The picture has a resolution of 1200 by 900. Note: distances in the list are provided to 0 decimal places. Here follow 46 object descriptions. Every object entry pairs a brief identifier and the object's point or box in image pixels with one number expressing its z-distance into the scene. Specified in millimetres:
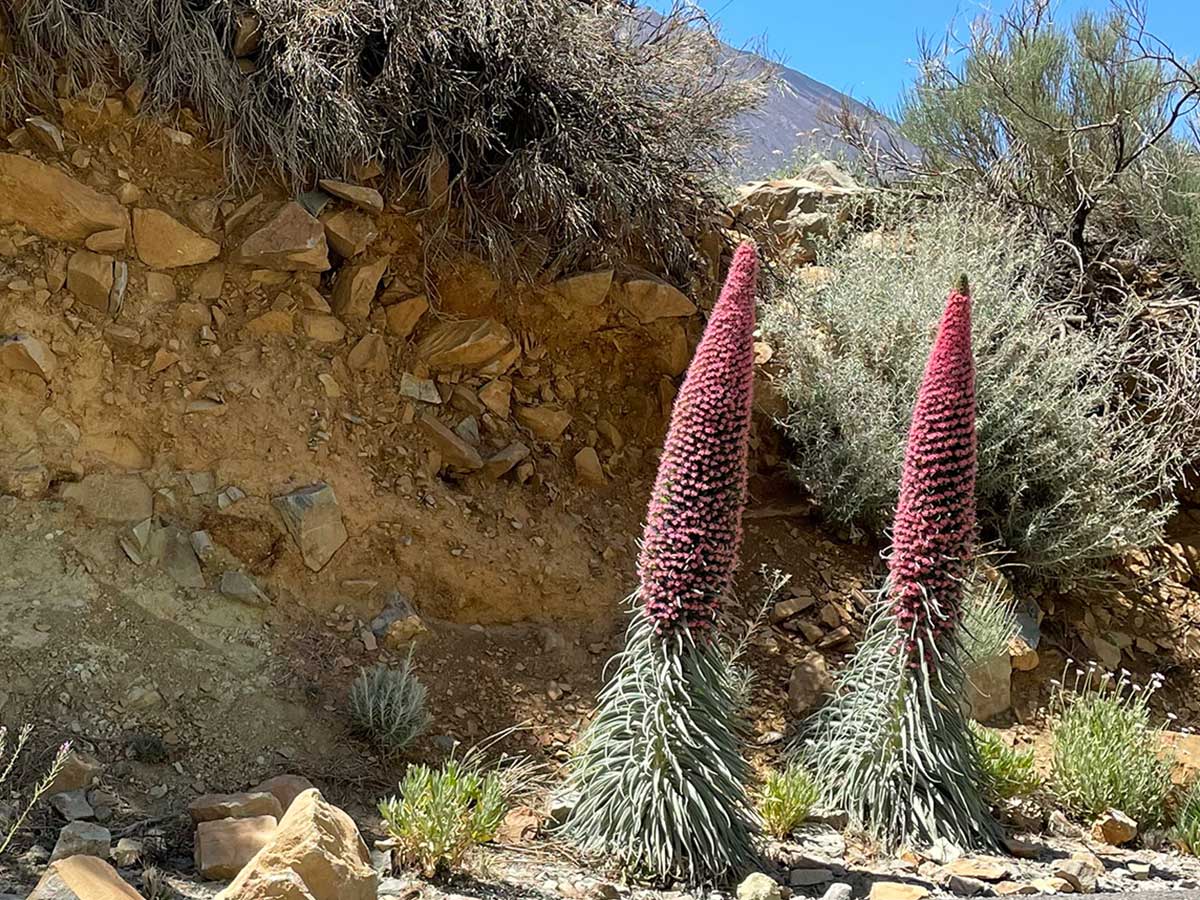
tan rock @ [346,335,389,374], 4625
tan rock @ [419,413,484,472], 4699
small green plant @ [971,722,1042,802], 4055
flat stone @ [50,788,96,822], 3055
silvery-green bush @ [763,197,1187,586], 5293
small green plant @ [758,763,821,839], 3615
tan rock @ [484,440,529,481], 4820
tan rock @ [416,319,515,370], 4809
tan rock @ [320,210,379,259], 4586
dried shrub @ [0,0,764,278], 4328
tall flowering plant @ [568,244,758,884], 3176
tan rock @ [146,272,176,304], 4234
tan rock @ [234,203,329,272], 4402
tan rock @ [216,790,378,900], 2359
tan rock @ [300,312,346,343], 4531
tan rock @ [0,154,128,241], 4004
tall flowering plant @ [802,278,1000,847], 3404
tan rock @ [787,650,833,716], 4578
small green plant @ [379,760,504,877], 3031
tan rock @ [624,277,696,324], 5285
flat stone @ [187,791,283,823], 3041
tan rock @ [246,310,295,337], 4414
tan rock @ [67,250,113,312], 4074
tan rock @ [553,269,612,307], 5125
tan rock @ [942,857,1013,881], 3367
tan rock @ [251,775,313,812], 3273
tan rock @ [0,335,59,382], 3838
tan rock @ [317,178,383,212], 4574
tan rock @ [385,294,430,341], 4770
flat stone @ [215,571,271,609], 3941
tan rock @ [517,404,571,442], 5043
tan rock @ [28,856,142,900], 2268
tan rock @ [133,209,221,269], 4242
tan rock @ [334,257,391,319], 4629
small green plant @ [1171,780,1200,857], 3971
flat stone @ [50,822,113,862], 2780
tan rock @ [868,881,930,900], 3123
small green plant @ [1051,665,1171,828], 4129
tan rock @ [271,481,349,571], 4133
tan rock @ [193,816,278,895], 2807
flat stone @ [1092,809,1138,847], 4031
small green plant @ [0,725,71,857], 2551
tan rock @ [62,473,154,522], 3875
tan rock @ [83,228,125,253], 4117
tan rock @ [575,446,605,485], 5098
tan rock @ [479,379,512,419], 4918
